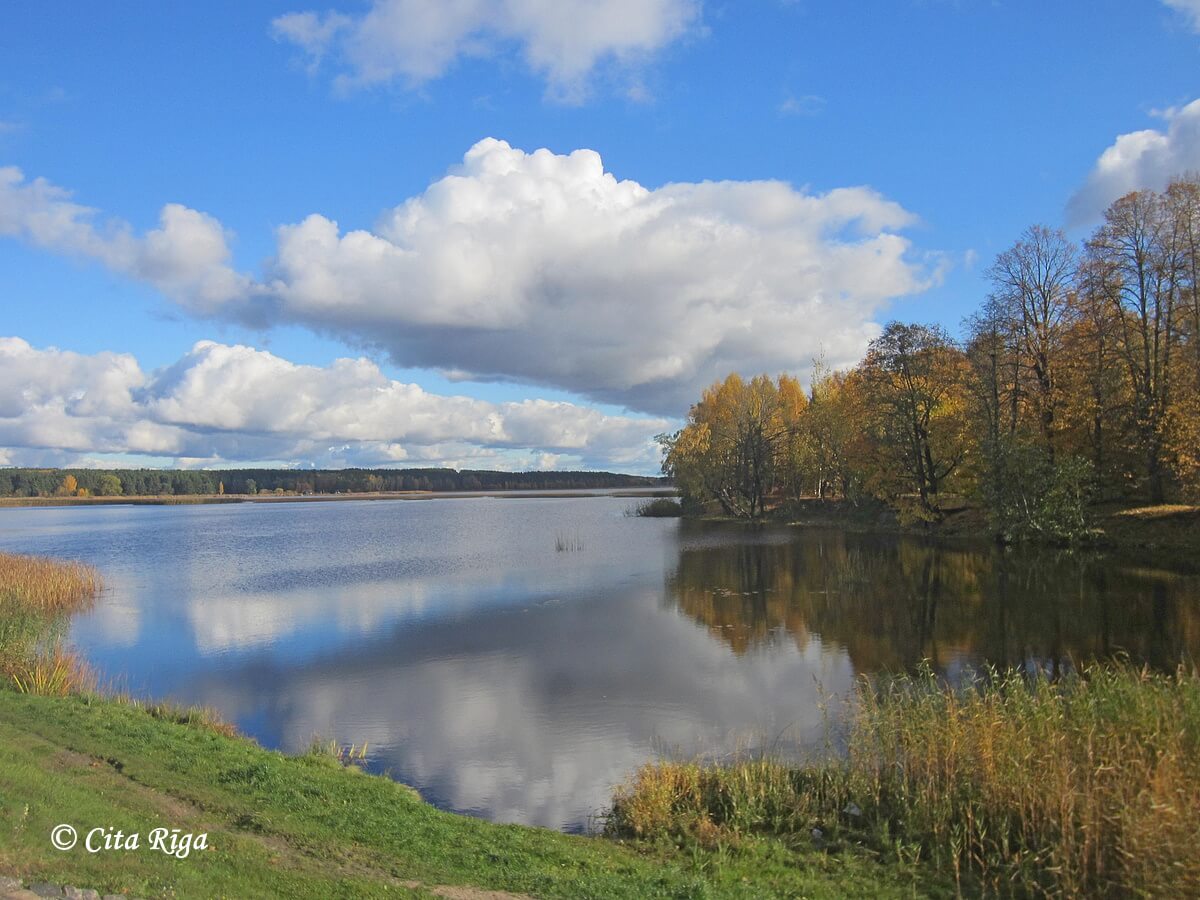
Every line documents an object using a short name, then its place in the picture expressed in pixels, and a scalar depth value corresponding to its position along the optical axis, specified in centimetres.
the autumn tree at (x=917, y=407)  4784
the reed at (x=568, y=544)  4694
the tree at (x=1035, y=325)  4166
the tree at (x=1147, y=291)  3438
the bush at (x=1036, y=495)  3531
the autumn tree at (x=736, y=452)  7100
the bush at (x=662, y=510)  8494
